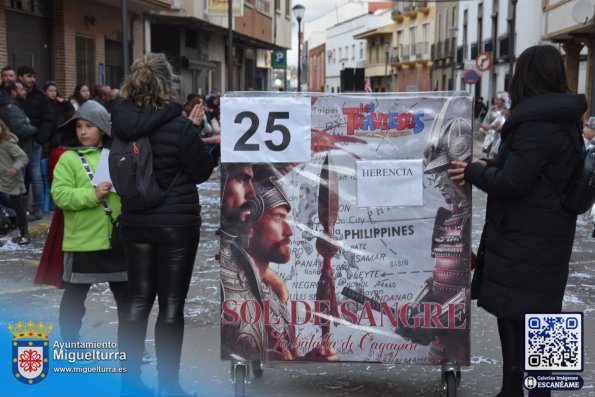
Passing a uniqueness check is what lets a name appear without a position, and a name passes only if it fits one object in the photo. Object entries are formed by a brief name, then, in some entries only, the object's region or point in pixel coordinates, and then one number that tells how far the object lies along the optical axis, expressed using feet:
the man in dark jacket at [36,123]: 35.60
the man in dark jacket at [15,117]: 33.01
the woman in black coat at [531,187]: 12.71
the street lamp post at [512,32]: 86.01
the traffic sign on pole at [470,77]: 98.53
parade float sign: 13.37
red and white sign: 96.27
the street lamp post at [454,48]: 164.66
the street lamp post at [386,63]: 212.39
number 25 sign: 13.39
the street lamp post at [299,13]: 112.68
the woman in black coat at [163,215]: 13.87
